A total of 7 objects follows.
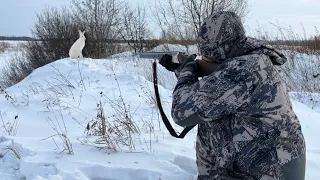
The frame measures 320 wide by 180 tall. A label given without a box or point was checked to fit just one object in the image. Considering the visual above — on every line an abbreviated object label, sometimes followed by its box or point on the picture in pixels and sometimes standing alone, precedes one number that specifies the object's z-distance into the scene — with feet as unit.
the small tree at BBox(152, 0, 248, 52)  43.86
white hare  36.73
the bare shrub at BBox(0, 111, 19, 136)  12.19
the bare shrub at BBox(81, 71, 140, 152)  9.96
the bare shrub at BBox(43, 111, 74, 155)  9.73
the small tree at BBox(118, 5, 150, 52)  54.80
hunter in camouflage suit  4.80
